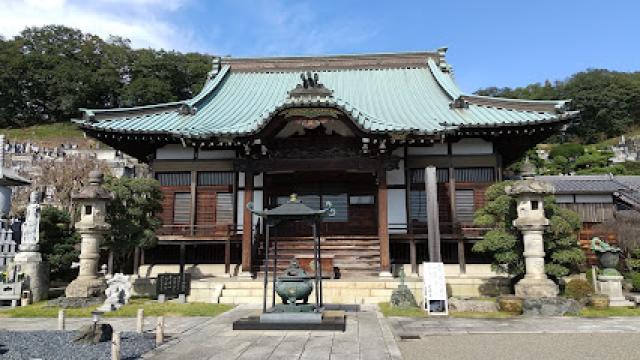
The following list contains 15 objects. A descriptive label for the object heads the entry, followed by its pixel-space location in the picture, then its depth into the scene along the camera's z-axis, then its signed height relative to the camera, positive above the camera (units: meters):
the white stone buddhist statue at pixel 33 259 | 14.57 -0.62
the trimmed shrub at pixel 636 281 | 16.72 -1.59
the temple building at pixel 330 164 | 16.52 +3.14
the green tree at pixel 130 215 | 14.77 +0.87
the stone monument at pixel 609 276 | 13.23 -1.11
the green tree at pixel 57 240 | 17.02 +0.02
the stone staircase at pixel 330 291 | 14.37 -1.71
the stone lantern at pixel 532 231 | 12.66 +0.26
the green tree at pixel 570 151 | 56.76 +11.61
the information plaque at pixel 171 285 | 14.59 -1.49
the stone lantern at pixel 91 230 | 13.93 +0.33
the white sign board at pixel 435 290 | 12.28 -1.42
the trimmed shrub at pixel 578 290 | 12.93 -1.49
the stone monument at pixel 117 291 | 13.07 -1.55
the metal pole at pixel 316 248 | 10.63 -0.20
